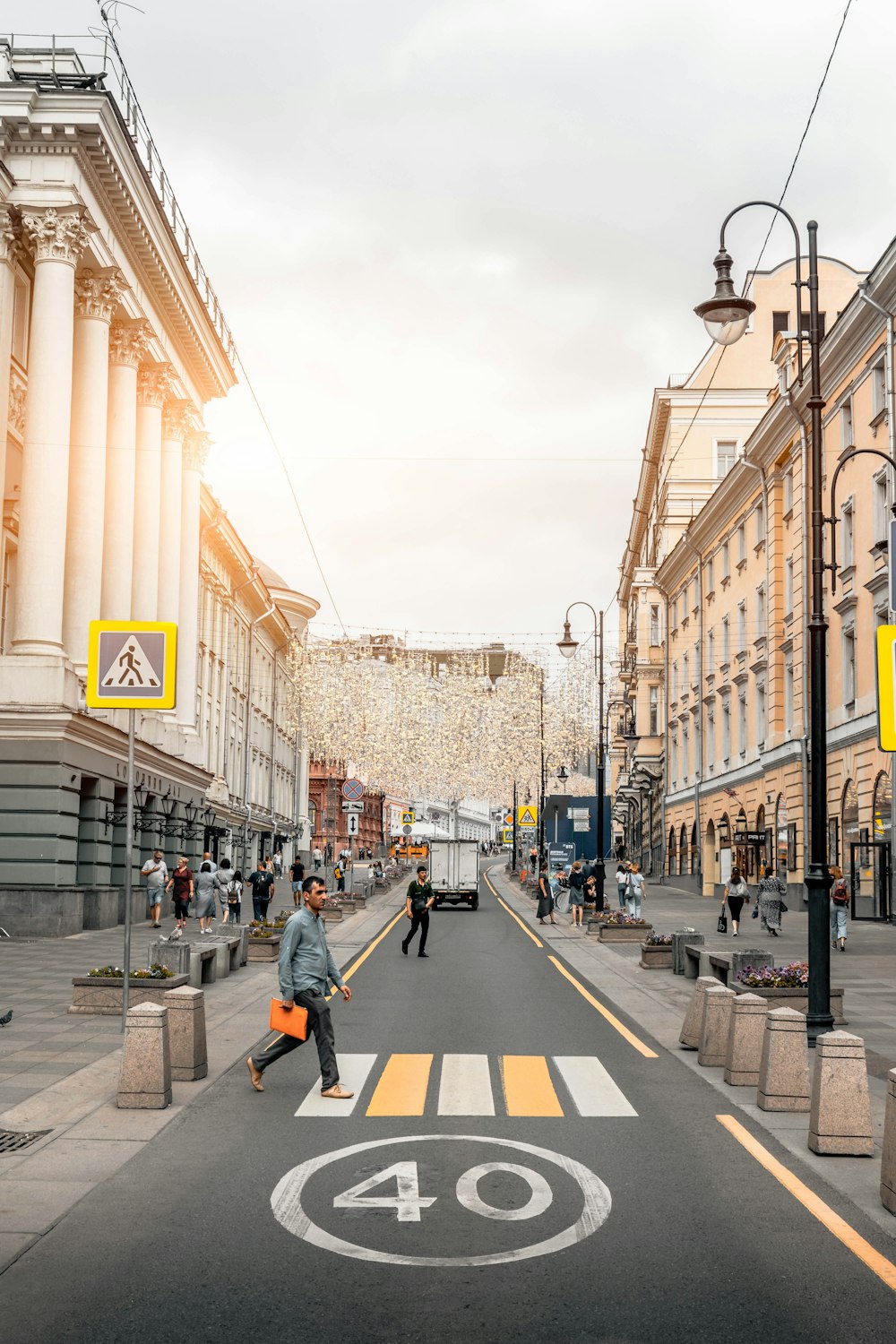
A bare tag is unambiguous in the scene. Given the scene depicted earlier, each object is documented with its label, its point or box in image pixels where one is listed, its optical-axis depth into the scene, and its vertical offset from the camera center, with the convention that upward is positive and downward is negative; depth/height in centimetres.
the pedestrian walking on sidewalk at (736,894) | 3125 -163
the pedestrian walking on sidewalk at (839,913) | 2800 -183
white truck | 4962 -174
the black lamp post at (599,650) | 4219 +523
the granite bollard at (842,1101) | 869 -174
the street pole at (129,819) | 1204 -3
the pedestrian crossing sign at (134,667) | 1241 +133
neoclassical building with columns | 2739 +831
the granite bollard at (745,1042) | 1134 -180
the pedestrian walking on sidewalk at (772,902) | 3164 -185
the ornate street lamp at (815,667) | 1339 +155
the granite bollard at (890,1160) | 736 -180
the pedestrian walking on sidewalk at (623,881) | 3584 -156
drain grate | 878 -208
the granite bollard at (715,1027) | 1245 -184
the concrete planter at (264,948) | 2362 -222
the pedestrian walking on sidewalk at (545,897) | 3825 -215
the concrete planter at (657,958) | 2311 -227
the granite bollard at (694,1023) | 1338 -196
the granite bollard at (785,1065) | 1012 -176
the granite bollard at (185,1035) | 1130 -177
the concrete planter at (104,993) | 1516 -193
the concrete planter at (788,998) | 1512 -191
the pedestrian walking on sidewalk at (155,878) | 3114 -139
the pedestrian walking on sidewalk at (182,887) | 3078 -161
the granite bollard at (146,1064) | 1002 -178
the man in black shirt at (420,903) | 2625 -163
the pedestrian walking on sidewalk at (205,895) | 2998 -170
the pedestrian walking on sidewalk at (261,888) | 3262 -167
